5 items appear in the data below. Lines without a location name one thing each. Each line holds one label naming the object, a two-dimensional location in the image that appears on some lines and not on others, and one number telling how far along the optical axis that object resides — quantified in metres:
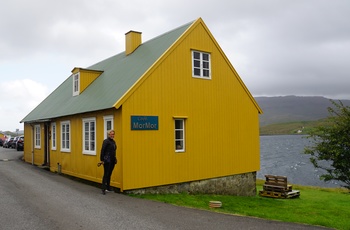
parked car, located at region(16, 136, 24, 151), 38.19
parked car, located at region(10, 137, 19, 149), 43.43
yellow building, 13.75
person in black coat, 12.59
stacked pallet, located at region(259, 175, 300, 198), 20.75
